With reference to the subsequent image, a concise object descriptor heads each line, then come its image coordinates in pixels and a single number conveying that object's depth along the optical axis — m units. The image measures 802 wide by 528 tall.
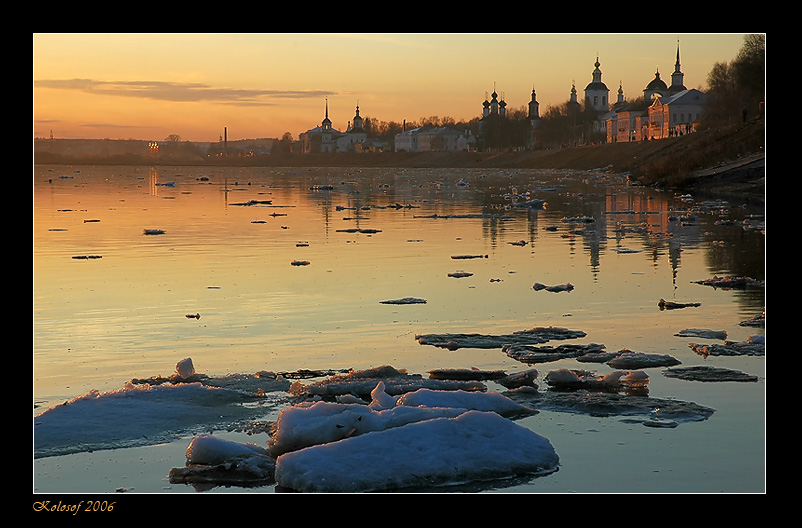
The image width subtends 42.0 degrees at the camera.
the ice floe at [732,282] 14.30
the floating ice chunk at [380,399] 7.40
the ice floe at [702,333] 10.60
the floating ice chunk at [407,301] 12.66
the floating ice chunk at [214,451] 6.46
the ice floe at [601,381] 8.46
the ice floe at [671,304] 12.46
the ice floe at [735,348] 9.80
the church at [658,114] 121.50
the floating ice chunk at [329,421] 6.64
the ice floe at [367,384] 8.16
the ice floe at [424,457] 6.02
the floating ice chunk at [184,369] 8.64
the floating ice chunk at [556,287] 13.79
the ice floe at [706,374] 8.76
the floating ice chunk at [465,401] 7.46
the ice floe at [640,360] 9.20
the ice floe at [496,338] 10.17
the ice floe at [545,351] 9.59
